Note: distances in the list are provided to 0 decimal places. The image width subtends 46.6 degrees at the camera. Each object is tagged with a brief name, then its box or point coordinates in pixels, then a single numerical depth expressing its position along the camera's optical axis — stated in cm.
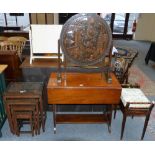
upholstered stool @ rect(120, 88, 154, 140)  204
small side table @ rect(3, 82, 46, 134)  205
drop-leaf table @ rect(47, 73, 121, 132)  201
